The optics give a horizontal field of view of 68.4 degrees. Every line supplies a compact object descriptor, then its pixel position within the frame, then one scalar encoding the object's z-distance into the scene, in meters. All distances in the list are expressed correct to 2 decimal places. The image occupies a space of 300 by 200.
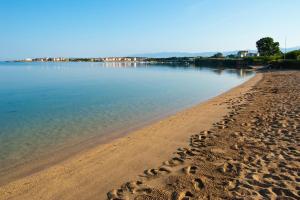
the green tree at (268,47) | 89.45
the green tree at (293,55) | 54.36
